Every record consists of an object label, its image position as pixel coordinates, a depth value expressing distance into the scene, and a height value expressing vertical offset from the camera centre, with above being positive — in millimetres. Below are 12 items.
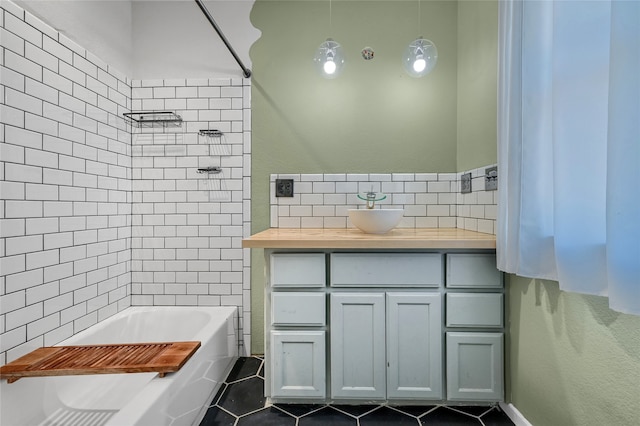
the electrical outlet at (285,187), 2129 +164
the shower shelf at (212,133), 2080 +547
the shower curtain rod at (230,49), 1385 +983
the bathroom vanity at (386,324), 1489 -580
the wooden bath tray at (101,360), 1207 -669
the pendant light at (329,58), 1716 +891
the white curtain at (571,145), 716 +208
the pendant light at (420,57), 1654 +870
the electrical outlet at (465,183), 1915 +181
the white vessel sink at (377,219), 1613 -50
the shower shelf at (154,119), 2107 +649
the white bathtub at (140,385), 1174 -830
